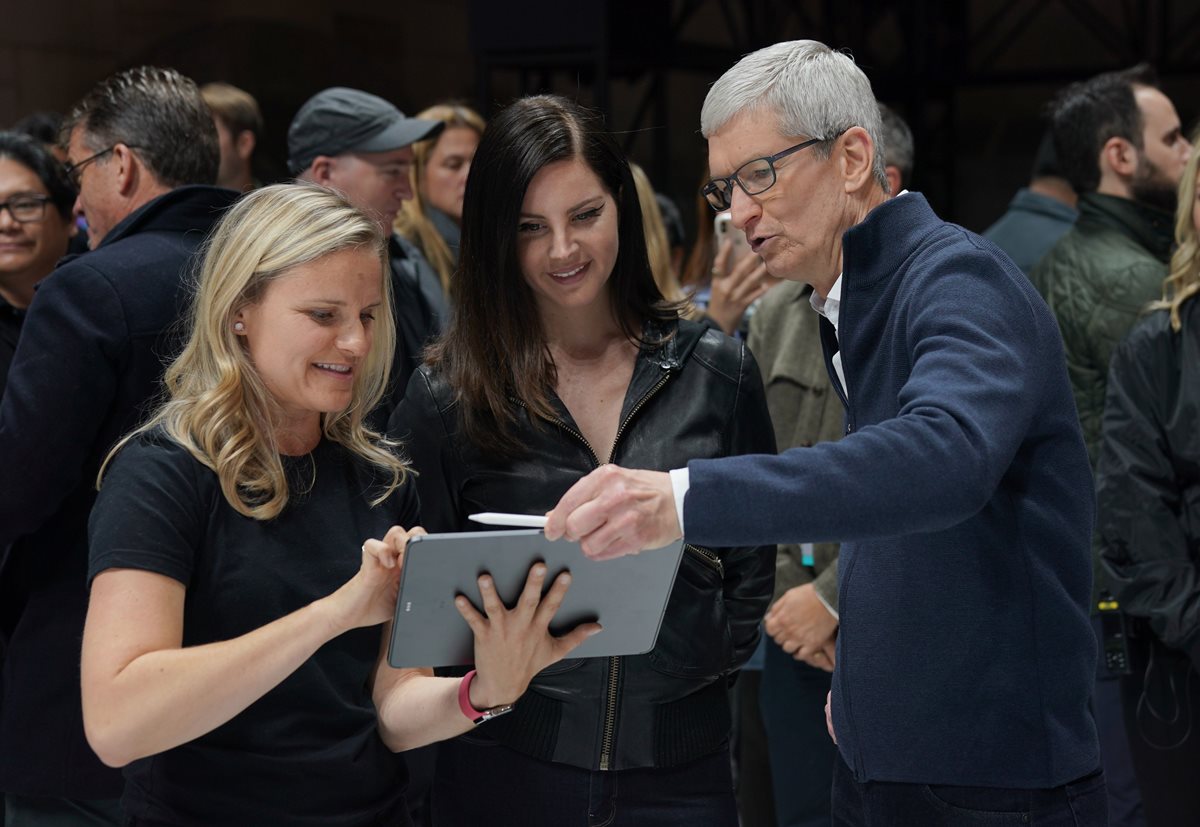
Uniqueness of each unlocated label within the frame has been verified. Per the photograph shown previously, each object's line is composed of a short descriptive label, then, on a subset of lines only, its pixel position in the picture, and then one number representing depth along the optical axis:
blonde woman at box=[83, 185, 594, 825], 1.61
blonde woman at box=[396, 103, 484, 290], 4.38
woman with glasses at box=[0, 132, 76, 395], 3.18
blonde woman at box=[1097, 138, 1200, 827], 2.88
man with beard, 3.53
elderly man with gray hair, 1.38
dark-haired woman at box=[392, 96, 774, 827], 2.09
